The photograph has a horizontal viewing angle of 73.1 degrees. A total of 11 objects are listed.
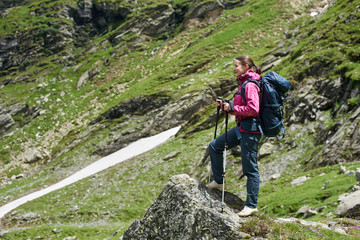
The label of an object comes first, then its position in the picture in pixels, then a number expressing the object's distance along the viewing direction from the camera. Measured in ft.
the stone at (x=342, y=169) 47.90
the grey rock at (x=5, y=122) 221.87
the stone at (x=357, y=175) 39.27
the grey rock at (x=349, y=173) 44.43
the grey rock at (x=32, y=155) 175.77
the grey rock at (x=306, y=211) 39.55
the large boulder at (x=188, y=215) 21.21
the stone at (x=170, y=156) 112.74
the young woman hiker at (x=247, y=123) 22.24
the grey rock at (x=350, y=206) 31.83
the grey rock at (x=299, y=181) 55.47
